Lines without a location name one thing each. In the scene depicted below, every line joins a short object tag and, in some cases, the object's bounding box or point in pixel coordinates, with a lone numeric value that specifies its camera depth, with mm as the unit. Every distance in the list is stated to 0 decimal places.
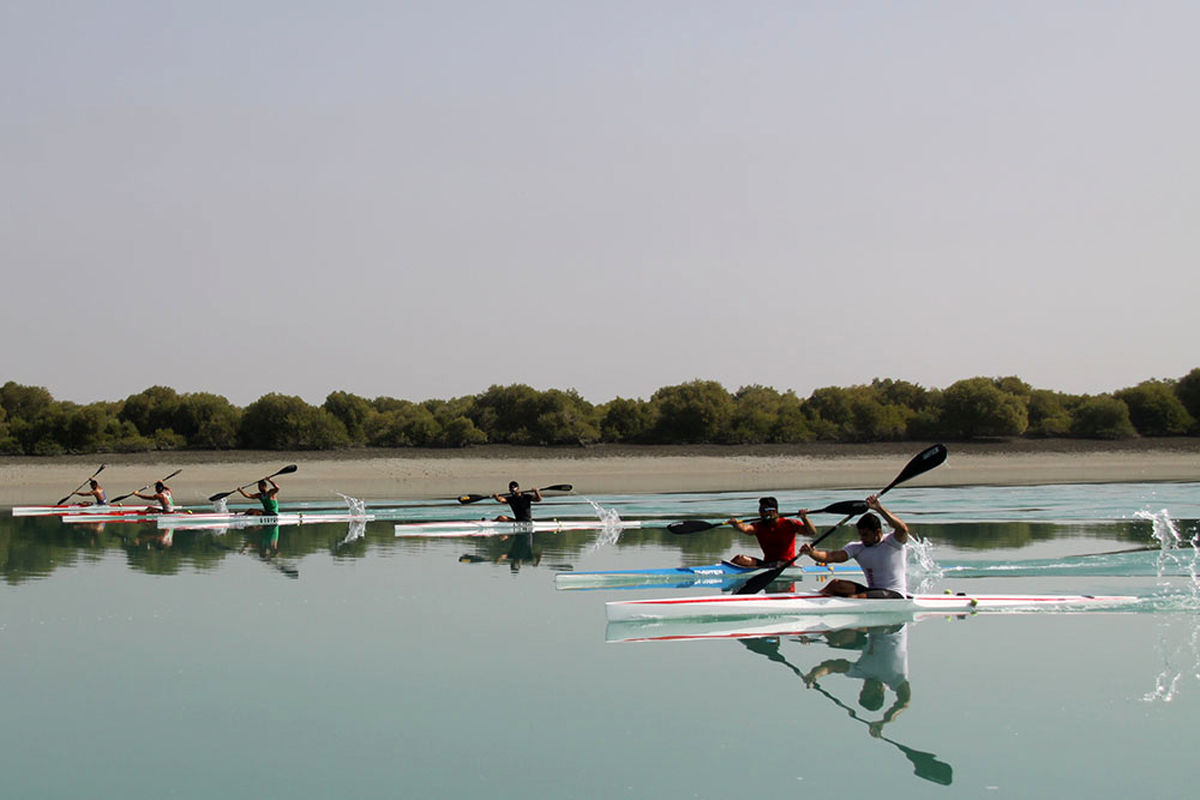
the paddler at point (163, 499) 30375
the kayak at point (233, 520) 28984
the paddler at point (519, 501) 26219
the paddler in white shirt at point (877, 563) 13320
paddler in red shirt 16234
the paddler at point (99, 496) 33562
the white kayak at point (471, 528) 26109
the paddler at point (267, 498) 29531
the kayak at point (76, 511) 31795
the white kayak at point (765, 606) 13148
